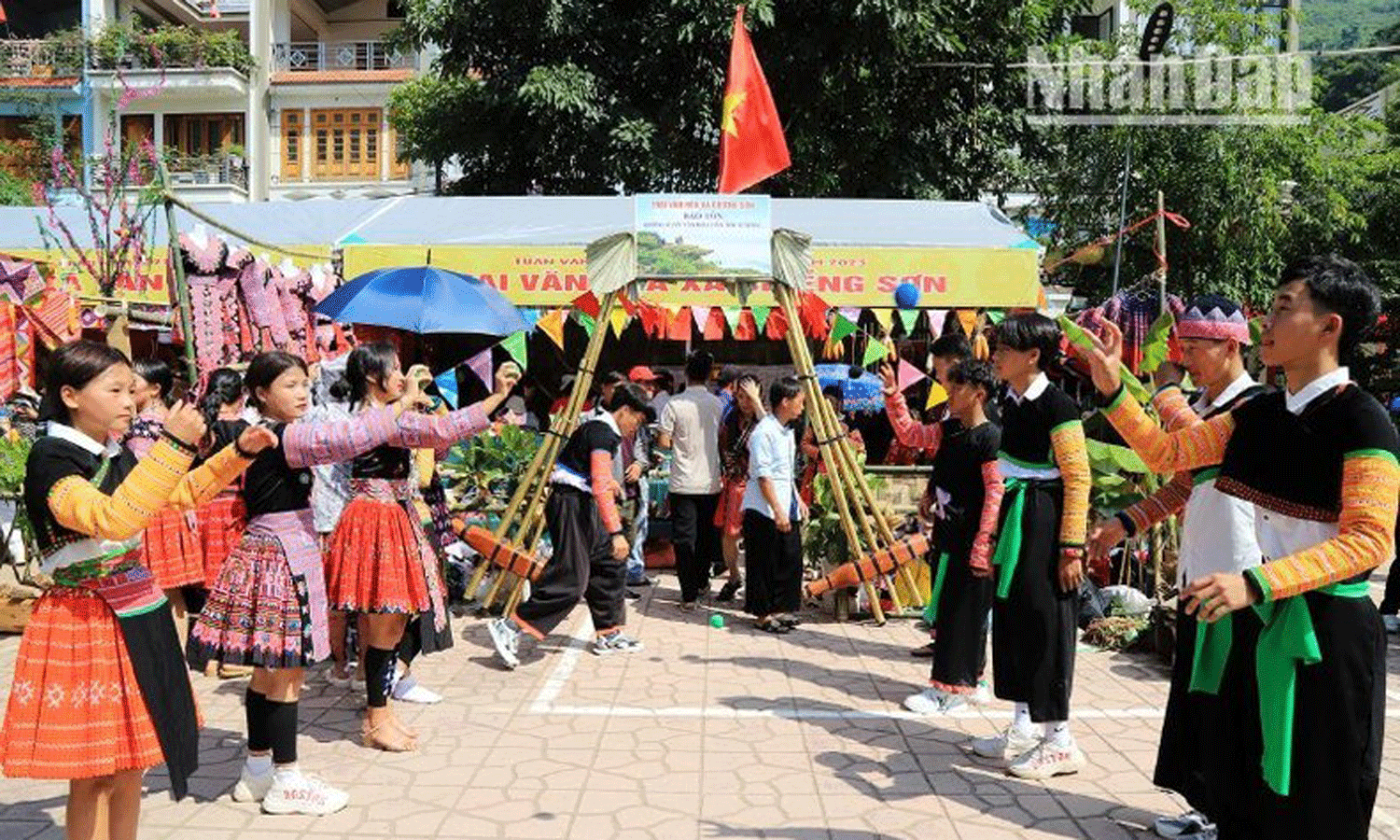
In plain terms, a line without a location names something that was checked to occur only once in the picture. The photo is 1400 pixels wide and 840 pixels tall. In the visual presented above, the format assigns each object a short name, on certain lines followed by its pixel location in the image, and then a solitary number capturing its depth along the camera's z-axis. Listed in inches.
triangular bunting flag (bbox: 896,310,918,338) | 416.5
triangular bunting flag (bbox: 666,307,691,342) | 422.3
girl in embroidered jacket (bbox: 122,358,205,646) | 211.6
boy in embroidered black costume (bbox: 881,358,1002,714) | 192.9
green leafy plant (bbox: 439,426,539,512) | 320.5
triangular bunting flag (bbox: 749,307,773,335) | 426.6
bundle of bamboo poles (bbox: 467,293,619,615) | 261.4
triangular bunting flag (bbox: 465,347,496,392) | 294.3
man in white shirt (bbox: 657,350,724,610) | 307.7
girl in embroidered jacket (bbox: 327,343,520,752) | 172.4
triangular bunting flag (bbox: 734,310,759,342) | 441.1
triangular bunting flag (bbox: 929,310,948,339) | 419.8
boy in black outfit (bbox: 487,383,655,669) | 241.3
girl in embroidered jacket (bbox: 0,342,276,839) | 109.8
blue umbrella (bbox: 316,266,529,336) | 264.2
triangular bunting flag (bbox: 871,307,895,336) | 423.5
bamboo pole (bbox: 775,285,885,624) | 276.2
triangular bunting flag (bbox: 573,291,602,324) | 291.7
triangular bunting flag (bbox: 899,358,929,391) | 315.9
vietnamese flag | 377.4
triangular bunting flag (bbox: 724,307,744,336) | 424.2
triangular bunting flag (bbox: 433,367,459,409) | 284.5
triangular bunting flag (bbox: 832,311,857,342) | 340.5
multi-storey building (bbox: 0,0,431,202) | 1035.3
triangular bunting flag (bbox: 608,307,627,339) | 383.6
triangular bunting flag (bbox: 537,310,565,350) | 349.7
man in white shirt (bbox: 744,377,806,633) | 266.8
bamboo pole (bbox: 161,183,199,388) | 247.6
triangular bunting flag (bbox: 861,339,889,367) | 369.4
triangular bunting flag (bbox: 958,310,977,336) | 422.3
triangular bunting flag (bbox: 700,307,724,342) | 426.0
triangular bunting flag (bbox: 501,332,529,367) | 263.4
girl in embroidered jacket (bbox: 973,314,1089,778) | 165.2
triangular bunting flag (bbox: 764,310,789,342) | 428.1
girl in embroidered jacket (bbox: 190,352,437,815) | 145.6
